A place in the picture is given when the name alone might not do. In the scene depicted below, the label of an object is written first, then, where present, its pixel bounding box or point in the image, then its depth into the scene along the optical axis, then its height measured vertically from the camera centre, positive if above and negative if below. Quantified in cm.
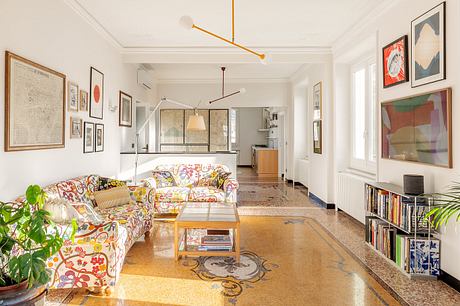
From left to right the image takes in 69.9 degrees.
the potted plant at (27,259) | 151 -48
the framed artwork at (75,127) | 414 +37
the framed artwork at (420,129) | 292 +27
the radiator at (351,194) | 483 -62
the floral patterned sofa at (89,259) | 264 -84
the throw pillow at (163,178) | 561 -40
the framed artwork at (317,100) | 641 +110
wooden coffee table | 340 -71
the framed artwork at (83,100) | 441 +75
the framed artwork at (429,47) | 296 +104
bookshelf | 301 -78
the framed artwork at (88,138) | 455 +25
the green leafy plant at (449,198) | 234 -38
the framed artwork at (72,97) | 406 +74
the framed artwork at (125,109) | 610 +90
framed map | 292 +50
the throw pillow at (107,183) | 447 -38
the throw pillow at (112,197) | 404 -52
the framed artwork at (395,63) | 359 +106
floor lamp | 661 +65
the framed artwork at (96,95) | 475 +92
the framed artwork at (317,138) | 650 +34
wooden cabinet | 1129 -23
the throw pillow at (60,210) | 274 -46
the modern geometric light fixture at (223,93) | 829 +171
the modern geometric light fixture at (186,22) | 292 +119
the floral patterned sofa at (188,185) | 527 -51
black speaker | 308 -28
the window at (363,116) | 507 +64
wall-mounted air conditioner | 714 +173
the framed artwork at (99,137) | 501 +29
